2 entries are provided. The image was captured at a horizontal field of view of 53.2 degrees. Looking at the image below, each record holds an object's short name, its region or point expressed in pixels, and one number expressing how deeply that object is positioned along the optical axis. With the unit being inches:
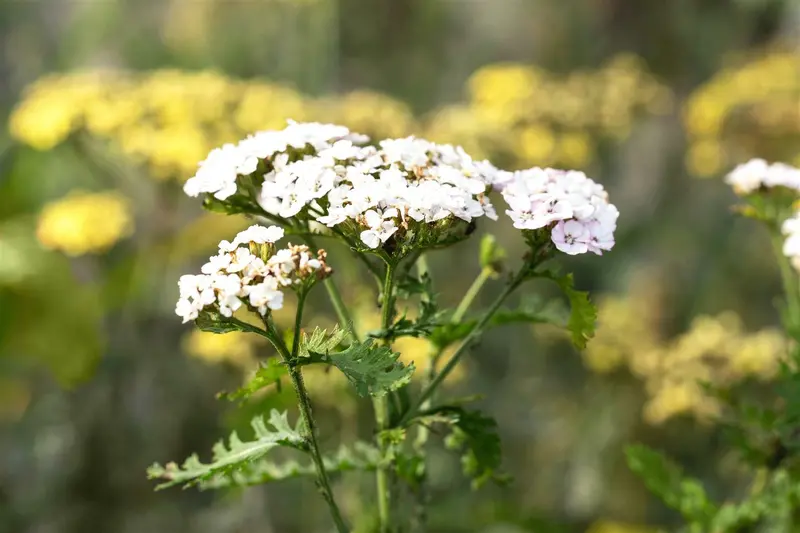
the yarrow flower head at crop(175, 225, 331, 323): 36.4
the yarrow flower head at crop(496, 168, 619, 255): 42.4
